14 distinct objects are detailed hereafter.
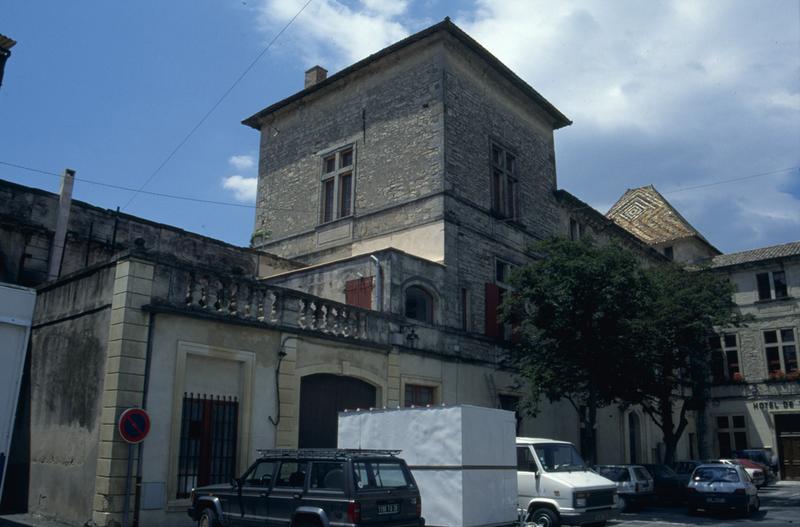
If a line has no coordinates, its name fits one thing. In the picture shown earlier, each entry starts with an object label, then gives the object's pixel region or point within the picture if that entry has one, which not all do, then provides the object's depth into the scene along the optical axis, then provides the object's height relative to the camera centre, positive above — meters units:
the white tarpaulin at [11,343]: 14.41 +1.83
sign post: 11.22 +0.08
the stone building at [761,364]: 38.06 +4.22
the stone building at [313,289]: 12.66 +3.34
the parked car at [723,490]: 18.58 -1.35
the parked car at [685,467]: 24.53 -0.99
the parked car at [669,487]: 22.98 -1.56
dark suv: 9.59 -0.83
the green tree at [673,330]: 20.97 +3.58
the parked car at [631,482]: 19.84 -1.26
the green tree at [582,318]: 19.64 +3.35
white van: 13.54 -0.98
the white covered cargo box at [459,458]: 11.58 -0.38
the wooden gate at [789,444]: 37.12 -0.22
